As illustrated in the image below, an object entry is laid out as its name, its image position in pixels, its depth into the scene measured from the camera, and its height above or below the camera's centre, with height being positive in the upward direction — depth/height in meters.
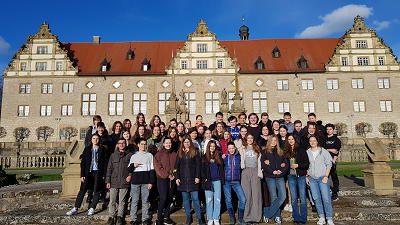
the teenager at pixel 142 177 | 5.38 -0.76
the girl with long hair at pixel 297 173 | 5.44 -0.73
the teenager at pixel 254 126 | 6.76 +0.27
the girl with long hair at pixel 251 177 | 5.50 -0.81
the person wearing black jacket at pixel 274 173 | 5.44 -0.72
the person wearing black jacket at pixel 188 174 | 5.32 -0.70
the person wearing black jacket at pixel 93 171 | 5.81 -0.65
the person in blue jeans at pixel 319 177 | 5.32 -0.81
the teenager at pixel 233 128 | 6.79 +0.24
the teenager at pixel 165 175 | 5.40 -0.71
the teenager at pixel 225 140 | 6.03 -0.06
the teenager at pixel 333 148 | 6.39 -0.29
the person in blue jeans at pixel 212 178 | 5.39 -0.80
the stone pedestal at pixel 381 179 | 7.47 -1.22
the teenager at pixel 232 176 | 5.46 -0.77
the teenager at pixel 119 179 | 5.43 -0.79
